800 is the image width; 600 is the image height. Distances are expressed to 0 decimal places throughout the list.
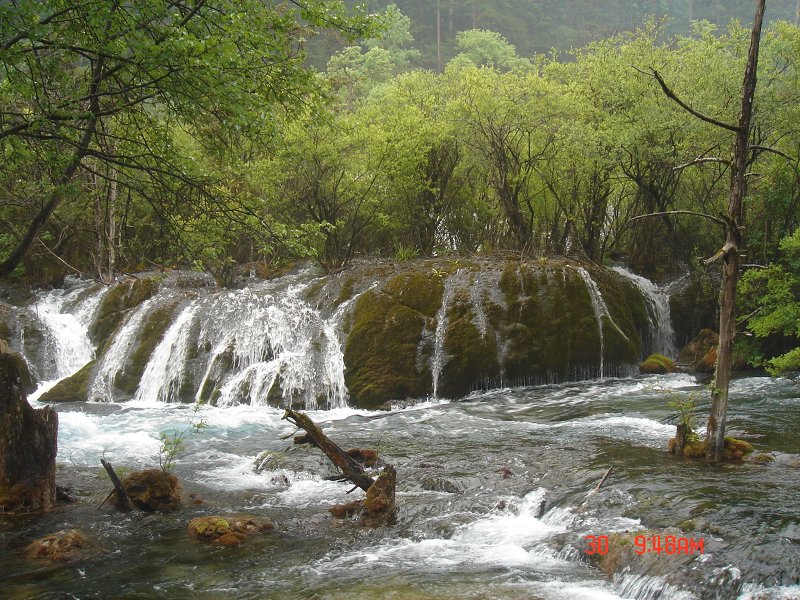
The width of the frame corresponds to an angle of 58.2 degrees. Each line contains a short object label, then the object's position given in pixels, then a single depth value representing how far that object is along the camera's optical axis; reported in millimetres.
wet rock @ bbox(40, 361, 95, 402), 17266
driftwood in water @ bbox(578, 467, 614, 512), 8094
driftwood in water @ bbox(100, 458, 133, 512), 8227
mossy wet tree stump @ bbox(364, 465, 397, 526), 8164
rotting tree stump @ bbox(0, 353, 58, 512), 7945
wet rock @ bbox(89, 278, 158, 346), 20391
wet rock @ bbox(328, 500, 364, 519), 8438
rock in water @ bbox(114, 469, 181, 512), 8750
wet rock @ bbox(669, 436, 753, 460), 9555
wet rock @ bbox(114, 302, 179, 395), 17625
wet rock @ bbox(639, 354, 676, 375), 18641
